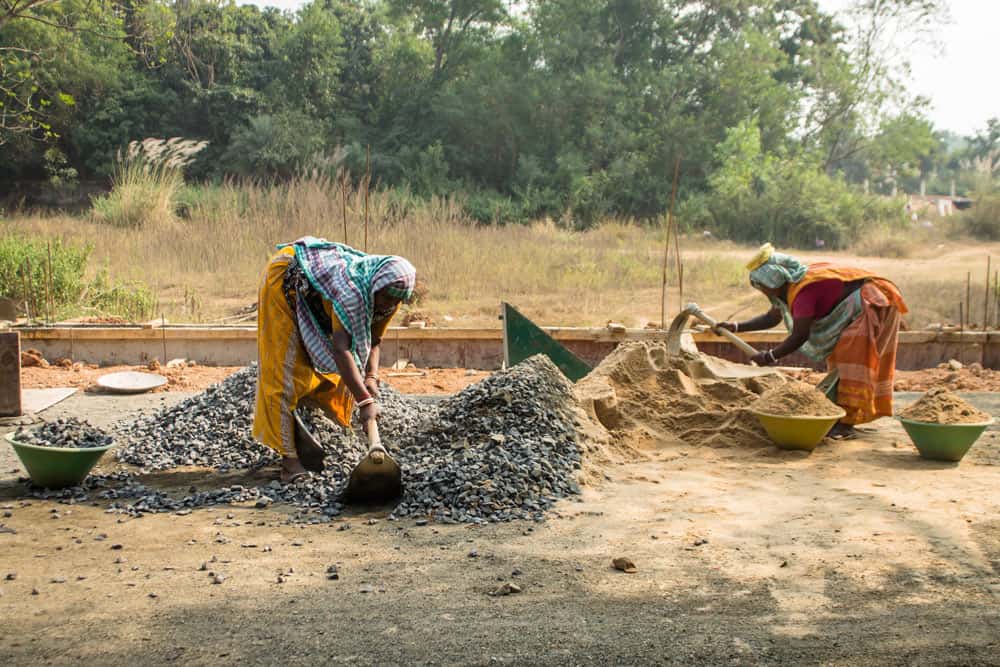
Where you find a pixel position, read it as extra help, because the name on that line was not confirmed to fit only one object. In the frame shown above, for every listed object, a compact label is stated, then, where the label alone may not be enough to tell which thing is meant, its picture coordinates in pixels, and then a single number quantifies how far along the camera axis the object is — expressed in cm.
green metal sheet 589
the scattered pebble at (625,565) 294
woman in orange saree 477
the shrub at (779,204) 1636
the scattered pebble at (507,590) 277
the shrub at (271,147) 1844
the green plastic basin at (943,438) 430
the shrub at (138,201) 1116
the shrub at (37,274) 777
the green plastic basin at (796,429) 447
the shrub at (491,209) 1700
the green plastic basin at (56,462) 374
